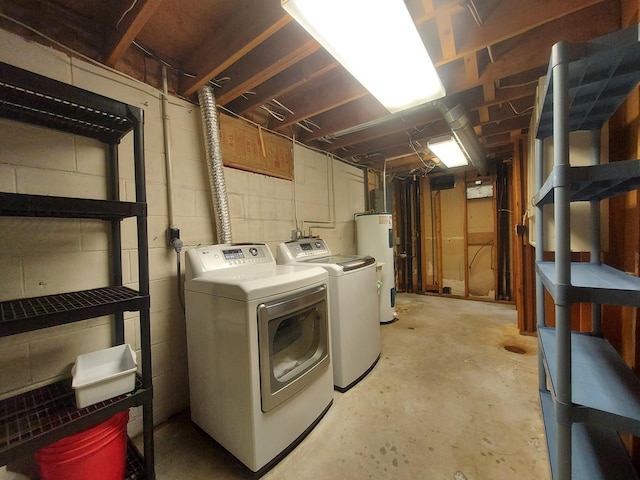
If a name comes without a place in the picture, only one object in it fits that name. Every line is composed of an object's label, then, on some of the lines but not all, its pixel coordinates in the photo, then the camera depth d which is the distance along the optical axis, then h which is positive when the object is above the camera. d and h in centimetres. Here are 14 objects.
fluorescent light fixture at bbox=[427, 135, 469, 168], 279 +100
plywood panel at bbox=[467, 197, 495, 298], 447 -28
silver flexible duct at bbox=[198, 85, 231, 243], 183 +57
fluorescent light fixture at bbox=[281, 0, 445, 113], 104 +93
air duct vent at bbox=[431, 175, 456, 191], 469 +92
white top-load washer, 194 -61
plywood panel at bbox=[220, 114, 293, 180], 209 +81
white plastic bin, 105 -60
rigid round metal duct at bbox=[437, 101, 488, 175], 214 +96
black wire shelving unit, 90 -26
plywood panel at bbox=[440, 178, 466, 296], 469 -13
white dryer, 125 -65
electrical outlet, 171 +4
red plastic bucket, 99 -86
